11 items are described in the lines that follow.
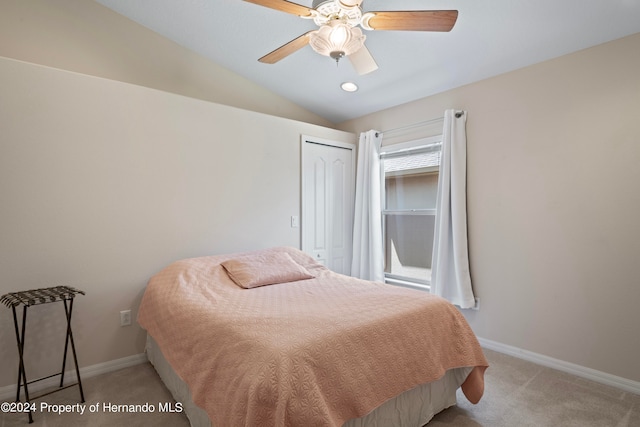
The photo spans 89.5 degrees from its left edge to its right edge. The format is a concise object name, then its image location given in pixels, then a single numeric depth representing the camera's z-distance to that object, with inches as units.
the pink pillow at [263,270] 95.5
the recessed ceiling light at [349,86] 131.6
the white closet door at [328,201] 143.2
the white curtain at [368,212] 146.8
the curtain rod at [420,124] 121.2
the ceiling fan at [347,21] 66.7
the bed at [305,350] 48.6
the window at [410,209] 134.9
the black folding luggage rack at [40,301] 74.2
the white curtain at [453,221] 117.6
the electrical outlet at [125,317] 98.9
